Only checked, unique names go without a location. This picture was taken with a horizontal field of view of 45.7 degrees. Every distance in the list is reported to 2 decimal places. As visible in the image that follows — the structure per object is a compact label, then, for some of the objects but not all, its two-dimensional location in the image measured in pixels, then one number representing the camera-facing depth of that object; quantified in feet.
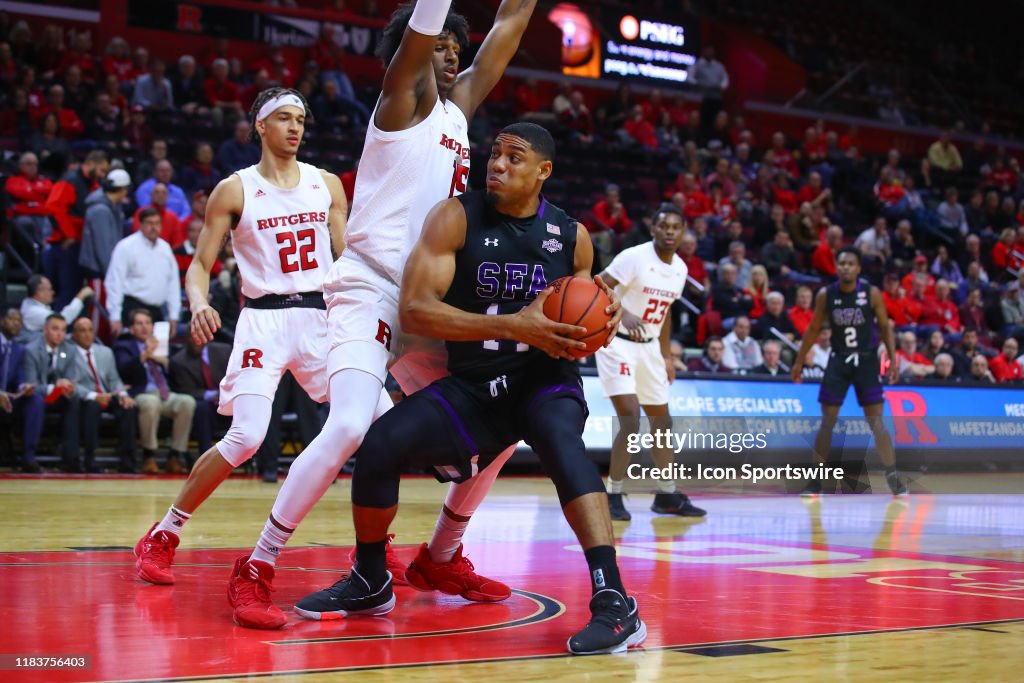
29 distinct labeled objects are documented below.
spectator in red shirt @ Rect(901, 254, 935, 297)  59.47
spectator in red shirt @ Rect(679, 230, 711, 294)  52.29
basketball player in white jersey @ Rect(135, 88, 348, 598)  17.29
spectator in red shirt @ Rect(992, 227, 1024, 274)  68.54
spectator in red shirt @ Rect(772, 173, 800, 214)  66.95
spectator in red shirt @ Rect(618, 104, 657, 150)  68.80
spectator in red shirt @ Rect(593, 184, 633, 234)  55.83
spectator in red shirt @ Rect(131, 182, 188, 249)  42.65
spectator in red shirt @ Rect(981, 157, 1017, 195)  78.84
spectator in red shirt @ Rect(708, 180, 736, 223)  62.34
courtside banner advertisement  42.09
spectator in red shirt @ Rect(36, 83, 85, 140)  47.62
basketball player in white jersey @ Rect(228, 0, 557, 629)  14.44
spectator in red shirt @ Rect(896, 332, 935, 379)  51.35
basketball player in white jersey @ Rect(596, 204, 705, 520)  28.52
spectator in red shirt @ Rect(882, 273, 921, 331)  56.70
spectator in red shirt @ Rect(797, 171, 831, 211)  68.18
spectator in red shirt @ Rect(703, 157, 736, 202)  64.18
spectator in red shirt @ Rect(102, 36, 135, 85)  53.47
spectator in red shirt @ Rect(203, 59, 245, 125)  54.43
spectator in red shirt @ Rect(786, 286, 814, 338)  51.75
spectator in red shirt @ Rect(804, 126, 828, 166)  75.37
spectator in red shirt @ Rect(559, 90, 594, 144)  66.95
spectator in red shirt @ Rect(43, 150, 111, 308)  40.81
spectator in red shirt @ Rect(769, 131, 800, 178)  71.92
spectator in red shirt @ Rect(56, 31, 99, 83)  52.49
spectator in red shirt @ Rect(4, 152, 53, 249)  42.11
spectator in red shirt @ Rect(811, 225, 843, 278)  60.85
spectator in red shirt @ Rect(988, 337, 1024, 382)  55.01
